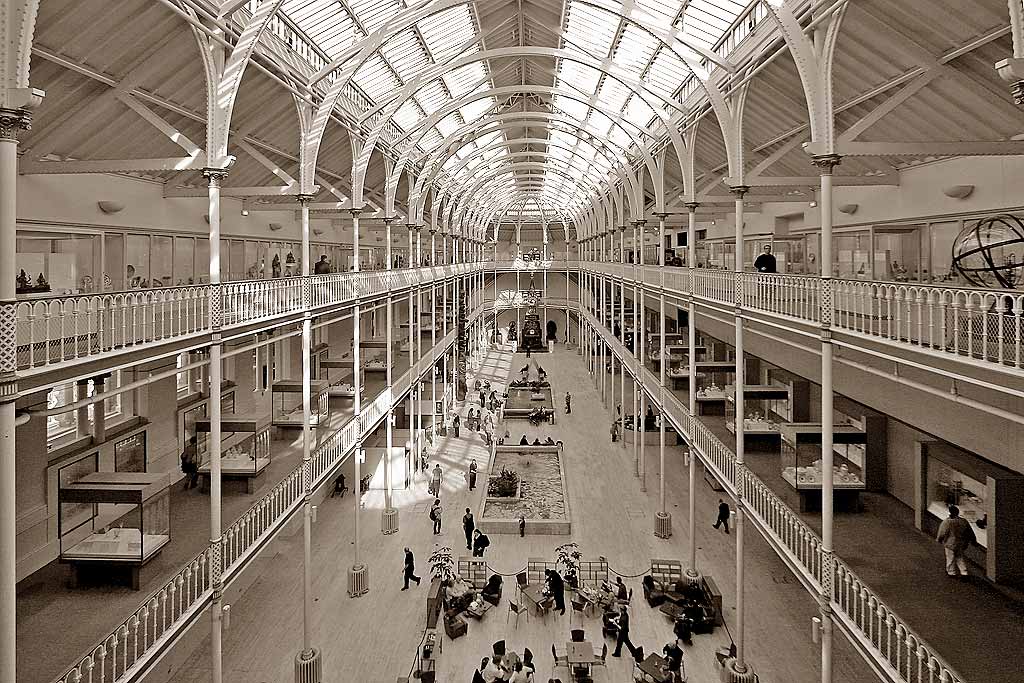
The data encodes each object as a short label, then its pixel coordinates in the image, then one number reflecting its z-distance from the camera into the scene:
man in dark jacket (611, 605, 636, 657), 13.94
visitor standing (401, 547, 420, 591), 17.55
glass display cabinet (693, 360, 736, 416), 21.56
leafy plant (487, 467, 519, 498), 23.73
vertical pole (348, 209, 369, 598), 17.31
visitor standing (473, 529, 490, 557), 18.95
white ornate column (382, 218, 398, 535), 21.50
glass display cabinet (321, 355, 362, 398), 24.71
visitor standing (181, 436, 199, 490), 14.36
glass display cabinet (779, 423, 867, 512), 12.81
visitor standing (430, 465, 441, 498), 24.64
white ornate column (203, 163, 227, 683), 10.22
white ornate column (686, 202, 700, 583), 17.44
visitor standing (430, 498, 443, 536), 21.23
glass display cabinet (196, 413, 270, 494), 14.74
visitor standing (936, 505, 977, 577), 9.63
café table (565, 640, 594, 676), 13.10
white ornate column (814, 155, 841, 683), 9.16
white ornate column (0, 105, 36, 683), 5.80
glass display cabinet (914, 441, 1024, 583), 9.98
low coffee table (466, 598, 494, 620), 15.93
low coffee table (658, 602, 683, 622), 15.64
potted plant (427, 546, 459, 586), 16.92
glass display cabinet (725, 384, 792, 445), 16.86
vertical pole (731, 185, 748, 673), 13.16
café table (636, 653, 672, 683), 12.28
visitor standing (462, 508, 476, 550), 20.19
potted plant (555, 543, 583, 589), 16.82
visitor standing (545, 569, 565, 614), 16.02
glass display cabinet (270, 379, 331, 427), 19.72
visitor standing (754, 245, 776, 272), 16.43
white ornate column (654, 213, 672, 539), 20.59
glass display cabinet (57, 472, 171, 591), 9.98
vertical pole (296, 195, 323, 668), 13.94
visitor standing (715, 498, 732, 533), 20.53
